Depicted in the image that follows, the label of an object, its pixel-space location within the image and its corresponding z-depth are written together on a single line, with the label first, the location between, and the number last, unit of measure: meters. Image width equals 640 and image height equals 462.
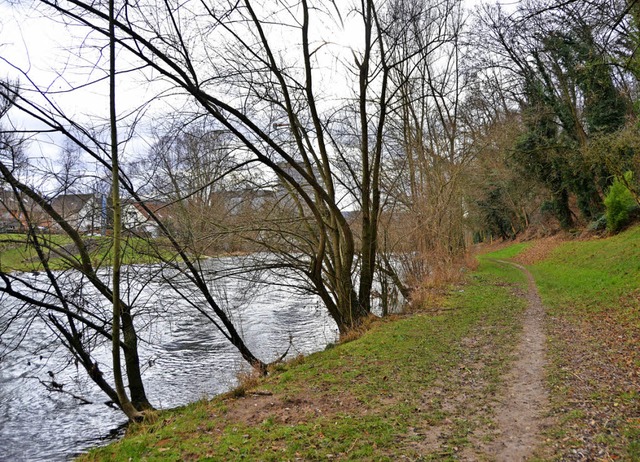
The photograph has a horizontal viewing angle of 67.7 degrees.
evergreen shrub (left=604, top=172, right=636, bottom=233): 21.06
